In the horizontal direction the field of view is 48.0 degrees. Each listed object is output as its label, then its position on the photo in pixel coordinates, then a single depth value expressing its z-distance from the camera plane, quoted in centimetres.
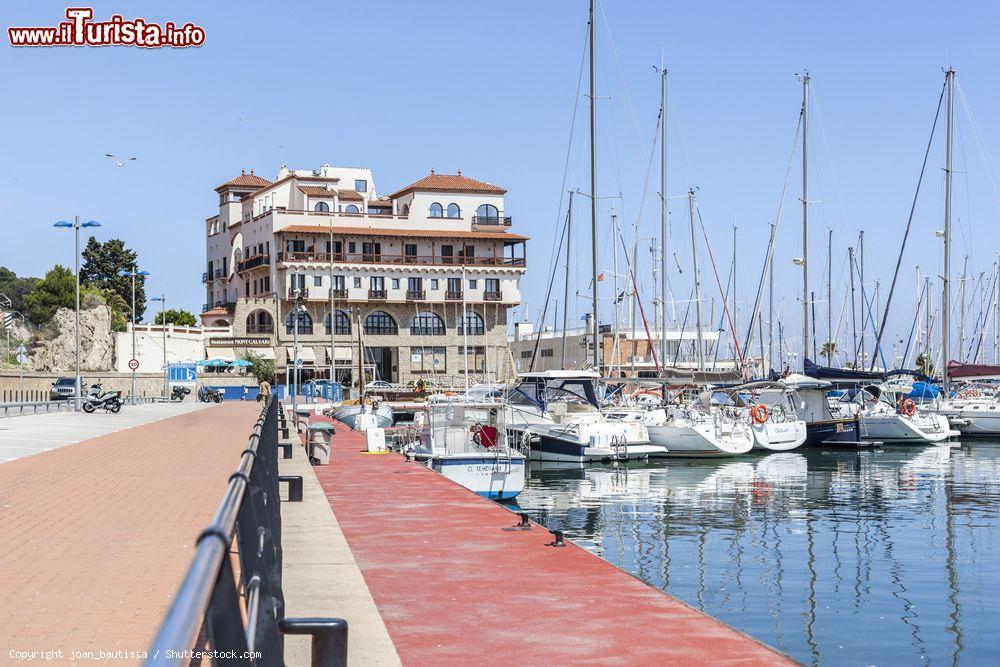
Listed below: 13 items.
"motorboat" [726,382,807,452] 4497
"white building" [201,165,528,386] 9519
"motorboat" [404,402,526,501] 2625
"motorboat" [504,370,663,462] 3909
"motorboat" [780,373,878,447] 4694
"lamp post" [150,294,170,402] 8731
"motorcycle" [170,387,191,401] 8788
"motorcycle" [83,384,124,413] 5119
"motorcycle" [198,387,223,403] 8405
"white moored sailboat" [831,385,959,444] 4878
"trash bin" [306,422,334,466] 2597
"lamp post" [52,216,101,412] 4944
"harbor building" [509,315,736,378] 9731
